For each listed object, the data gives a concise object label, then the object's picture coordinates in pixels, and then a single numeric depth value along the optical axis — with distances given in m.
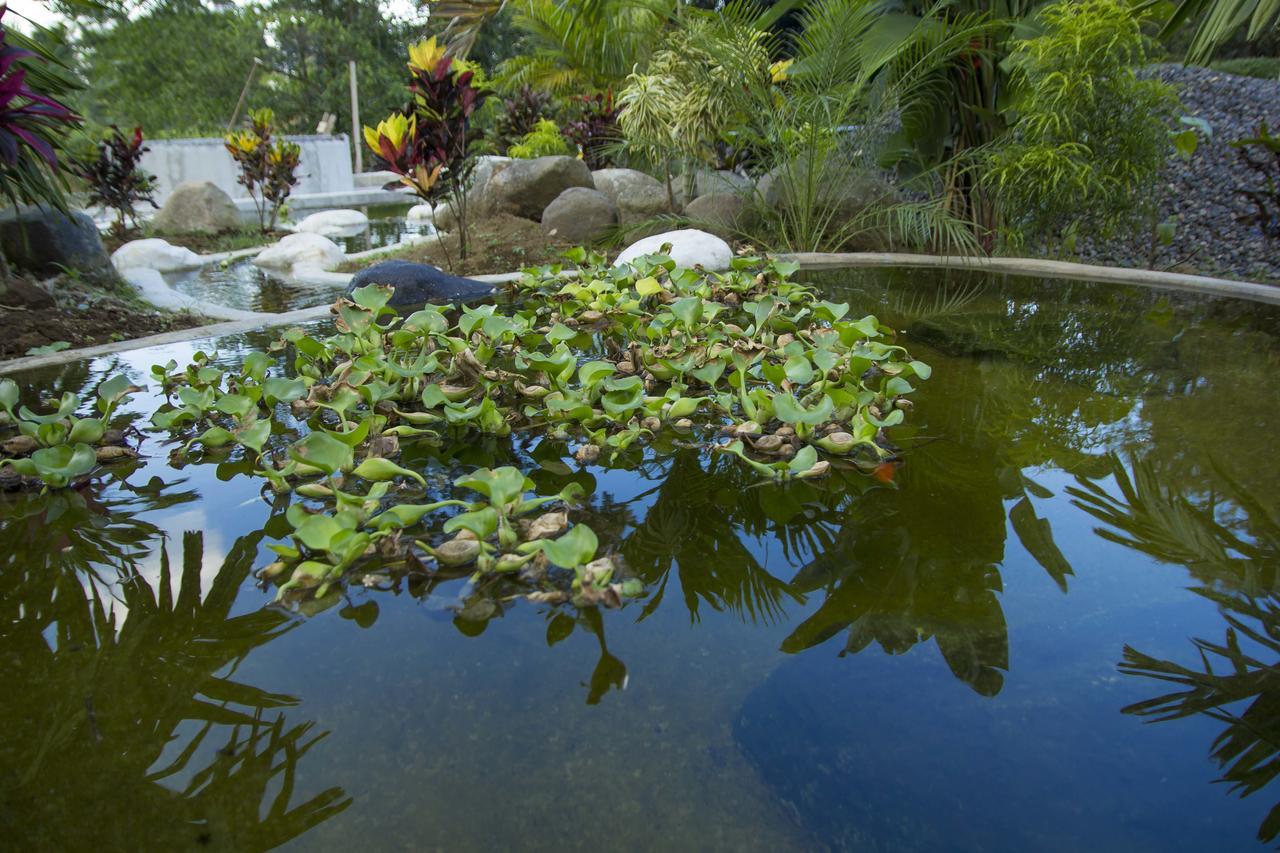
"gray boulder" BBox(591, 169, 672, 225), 7.80
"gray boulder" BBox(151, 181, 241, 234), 8.98
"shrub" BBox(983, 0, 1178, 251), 4.88
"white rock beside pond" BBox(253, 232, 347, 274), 6.50
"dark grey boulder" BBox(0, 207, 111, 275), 4.41
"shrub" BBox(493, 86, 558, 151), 11.91
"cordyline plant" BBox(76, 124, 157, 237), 7.91
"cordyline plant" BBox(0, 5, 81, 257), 3.43
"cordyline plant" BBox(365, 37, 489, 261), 5.52
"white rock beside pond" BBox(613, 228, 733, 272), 4.92
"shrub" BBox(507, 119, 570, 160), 10.36
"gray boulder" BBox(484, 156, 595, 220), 7.77
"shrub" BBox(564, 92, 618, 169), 9.85
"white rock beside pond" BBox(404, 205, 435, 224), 11.42
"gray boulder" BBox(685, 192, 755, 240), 6.54
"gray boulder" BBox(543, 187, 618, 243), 6.85
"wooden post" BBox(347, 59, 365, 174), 15.74
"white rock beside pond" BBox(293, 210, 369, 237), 9.92
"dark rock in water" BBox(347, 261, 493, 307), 4.16
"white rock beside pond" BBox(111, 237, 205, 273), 6.70
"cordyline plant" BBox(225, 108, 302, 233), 8.80
